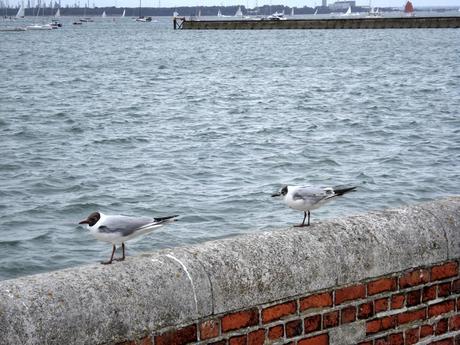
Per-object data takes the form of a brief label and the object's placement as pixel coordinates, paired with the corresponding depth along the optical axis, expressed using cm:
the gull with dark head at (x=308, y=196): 460
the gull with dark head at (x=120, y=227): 407
